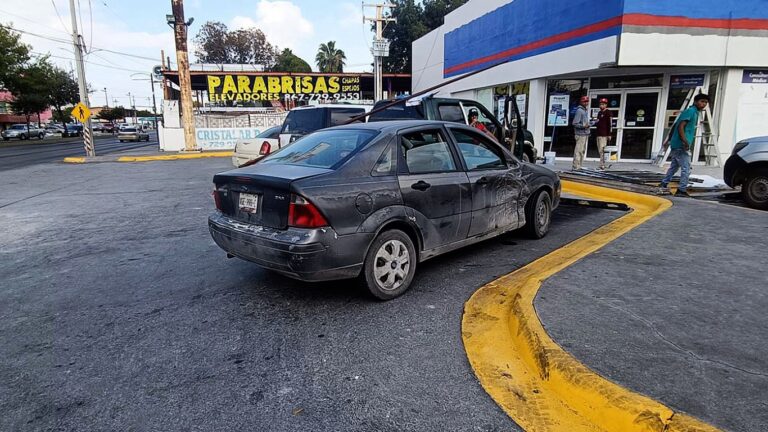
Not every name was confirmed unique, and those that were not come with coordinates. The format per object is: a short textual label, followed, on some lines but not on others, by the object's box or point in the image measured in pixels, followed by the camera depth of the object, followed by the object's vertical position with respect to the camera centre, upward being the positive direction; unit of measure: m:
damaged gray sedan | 3.50 -0.62
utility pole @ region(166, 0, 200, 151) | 21.11 +2.88
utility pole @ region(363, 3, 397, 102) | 26.89 +4.80
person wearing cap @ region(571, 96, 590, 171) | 11.51 -0.02
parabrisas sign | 32.28 +3.13
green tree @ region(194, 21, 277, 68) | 60.47 +11.44
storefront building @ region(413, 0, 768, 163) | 11.99 +1.89
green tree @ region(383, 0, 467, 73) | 46.12 +10.98
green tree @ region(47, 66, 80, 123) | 46.28 +4.58
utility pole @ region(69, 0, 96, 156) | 20.28 +2.40
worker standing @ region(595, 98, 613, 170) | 11.94 +0.01
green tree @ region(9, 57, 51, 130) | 38.47 +3.55
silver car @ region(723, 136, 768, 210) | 7.14 -0.63
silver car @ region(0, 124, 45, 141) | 45.34 -0.35
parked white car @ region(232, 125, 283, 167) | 10.68 -0.42
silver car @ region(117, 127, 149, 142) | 39.59 -0.46
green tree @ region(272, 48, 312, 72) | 61.38 +9.27
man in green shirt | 8.00 -0.12
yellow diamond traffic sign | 19.81 +0.77
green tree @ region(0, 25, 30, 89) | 31.66 +5.47
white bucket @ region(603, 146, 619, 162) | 13.50 -0.63
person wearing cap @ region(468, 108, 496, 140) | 9.38 +0.21
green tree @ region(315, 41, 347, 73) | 71.19 +11.41
